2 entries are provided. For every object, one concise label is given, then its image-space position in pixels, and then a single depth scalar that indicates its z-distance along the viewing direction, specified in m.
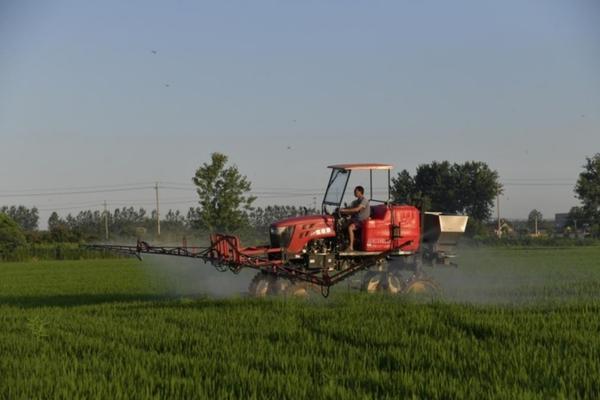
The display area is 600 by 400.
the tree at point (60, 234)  74.94
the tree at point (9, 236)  63.14
